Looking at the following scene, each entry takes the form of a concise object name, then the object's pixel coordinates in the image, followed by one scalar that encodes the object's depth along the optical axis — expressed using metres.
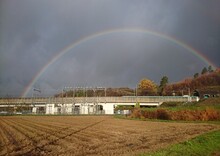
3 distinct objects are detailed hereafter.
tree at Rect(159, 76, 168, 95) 117.08
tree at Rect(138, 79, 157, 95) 107.57
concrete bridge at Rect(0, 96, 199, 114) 76.84
